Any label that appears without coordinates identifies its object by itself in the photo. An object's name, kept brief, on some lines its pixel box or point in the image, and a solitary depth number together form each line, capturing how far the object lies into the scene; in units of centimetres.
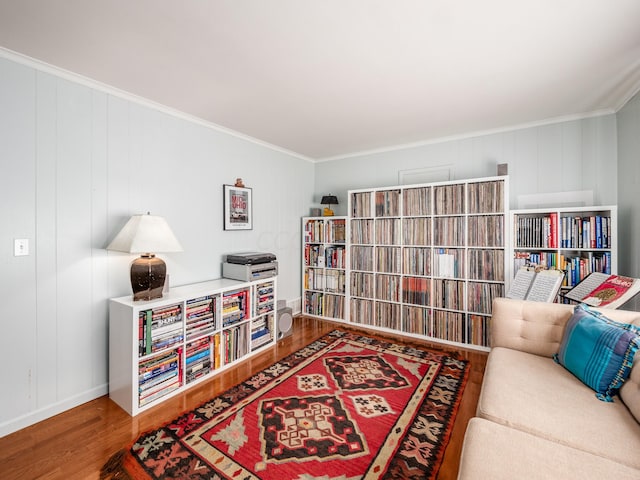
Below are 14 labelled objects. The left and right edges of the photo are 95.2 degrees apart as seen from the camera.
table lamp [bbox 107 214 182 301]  216
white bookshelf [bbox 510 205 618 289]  265
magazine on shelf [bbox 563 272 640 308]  198
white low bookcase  214
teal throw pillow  146
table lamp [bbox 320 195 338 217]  432
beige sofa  105
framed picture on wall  333
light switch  194
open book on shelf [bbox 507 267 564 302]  245
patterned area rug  159
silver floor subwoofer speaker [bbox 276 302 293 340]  344
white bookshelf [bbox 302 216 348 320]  415
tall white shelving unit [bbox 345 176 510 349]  316
